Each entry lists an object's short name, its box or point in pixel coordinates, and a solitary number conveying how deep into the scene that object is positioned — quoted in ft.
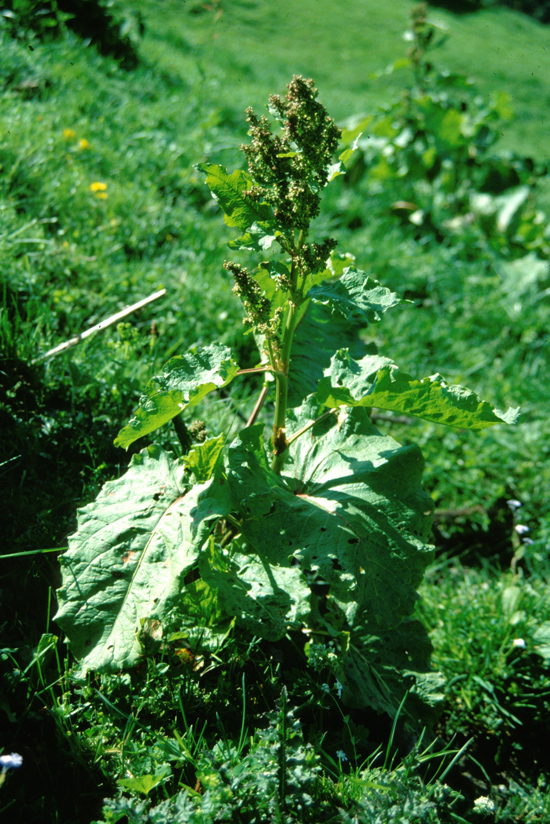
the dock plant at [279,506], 4.93
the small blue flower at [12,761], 3.91
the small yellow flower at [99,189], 11.03
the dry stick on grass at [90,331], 7.37
